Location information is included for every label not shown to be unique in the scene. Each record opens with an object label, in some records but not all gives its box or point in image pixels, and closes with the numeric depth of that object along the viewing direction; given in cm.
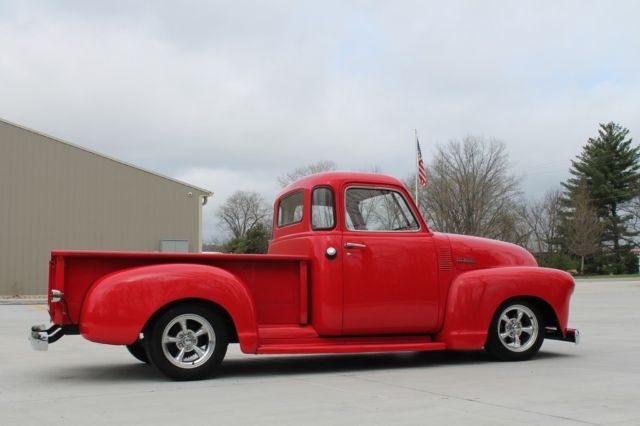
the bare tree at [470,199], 5988
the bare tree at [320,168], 5005
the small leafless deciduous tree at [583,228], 7069
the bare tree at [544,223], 7700
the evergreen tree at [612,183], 7350
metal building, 3041
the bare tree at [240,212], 9175
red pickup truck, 691
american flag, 3320
